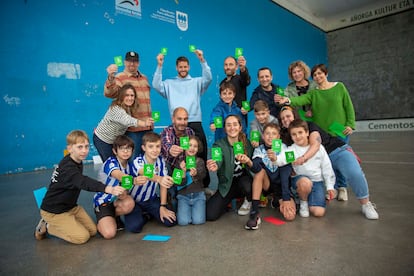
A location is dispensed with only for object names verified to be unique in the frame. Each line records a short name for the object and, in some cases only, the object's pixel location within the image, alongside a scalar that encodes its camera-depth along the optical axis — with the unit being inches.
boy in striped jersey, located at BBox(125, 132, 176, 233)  81.9
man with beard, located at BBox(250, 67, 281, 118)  114.0
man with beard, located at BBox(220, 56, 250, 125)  121.6
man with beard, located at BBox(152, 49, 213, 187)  119.5
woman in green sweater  105.3
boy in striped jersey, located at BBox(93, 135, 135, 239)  80.3
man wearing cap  105.6
